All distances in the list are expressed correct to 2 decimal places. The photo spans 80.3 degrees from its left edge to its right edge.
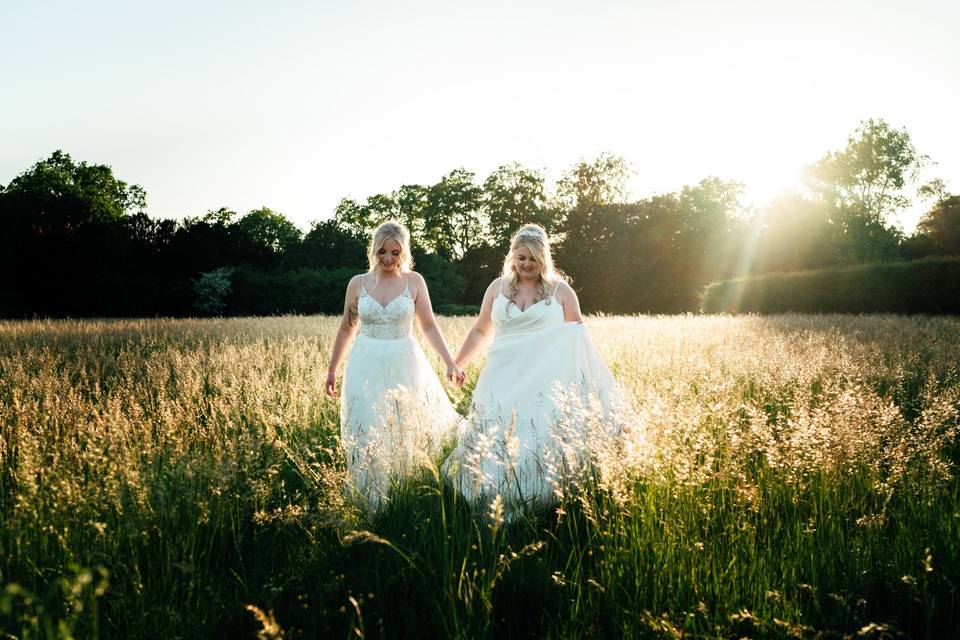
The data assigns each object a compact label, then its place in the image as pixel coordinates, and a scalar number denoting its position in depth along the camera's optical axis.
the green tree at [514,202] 51.78
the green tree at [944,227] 36.97
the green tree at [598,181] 53.50
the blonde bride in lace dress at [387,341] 4.63
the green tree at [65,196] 39.09
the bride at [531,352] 4.30
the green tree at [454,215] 54.91
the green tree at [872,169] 44.28
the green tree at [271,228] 66.75
